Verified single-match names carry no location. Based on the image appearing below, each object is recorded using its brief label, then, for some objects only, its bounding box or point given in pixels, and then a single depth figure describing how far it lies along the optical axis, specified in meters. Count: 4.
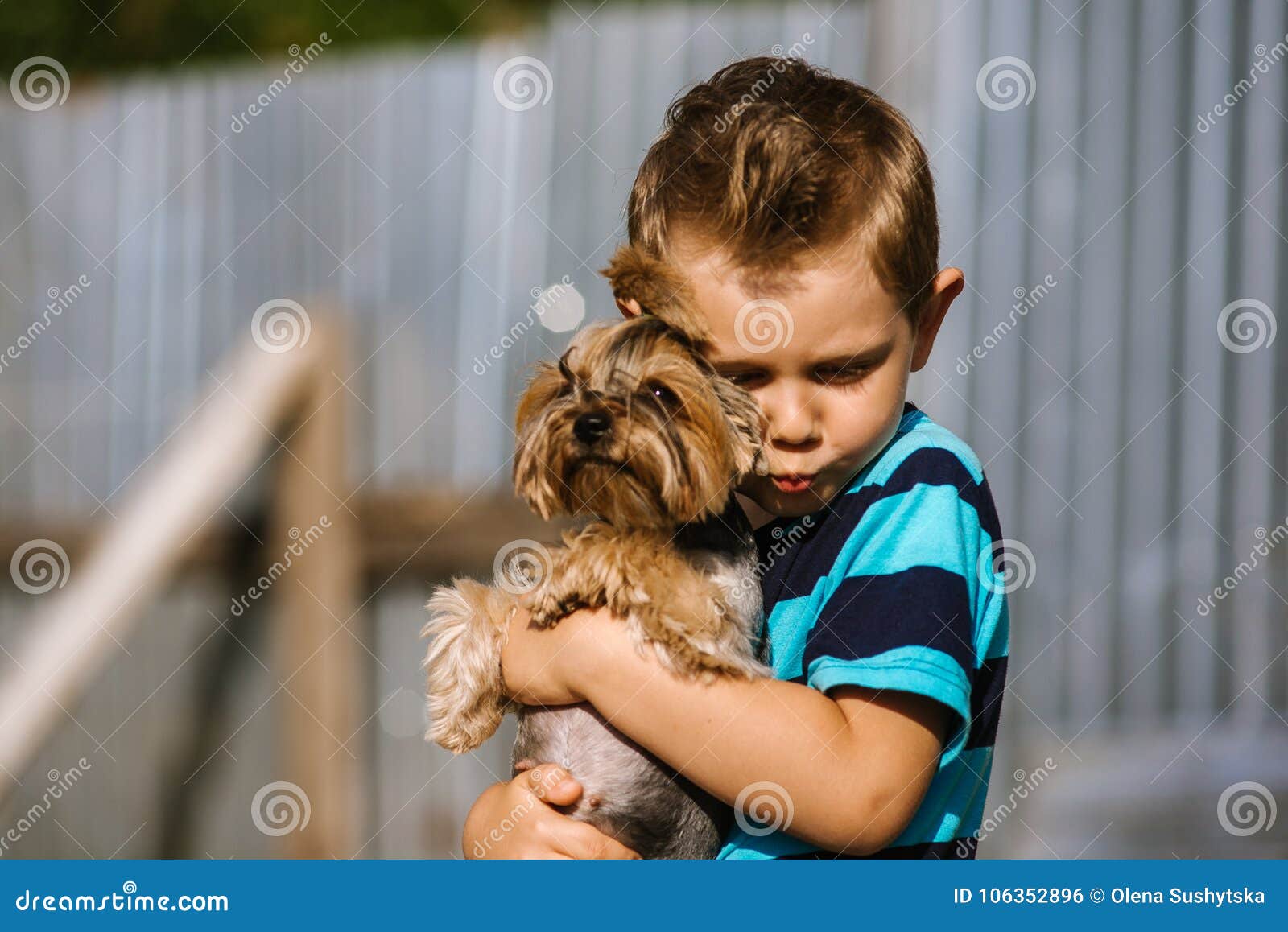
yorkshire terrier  2.01
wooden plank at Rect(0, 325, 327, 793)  3.03
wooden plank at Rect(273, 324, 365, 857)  3.63
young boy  1.98
